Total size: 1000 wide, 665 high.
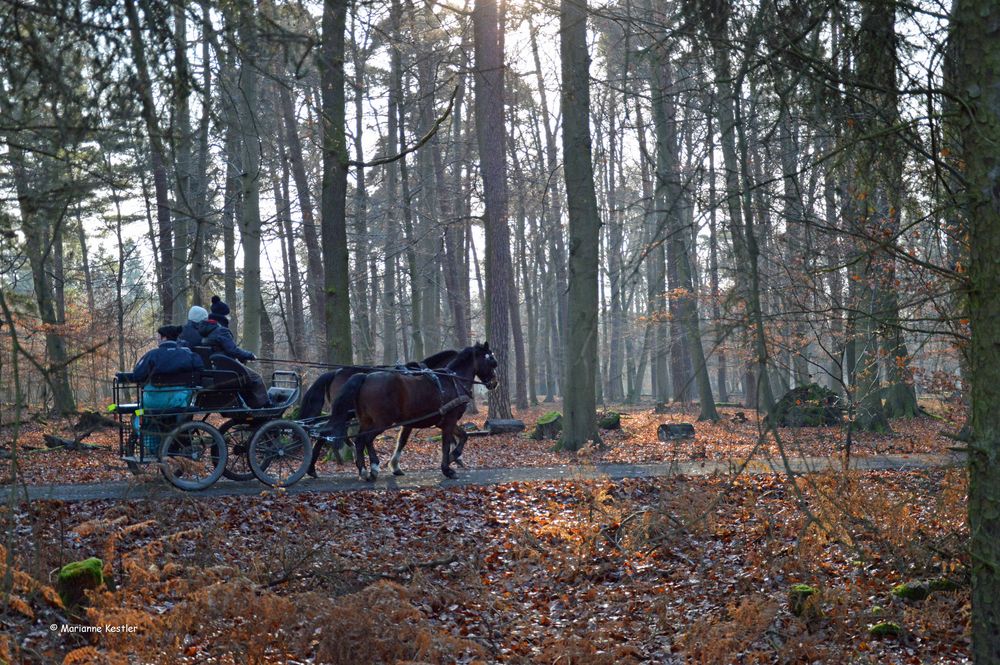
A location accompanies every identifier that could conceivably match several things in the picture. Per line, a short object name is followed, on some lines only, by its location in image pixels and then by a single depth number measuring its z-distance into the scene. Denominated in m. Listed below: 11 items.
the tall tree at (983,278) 4.48
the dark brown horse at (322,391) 12.01
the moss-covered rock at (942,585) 7.42
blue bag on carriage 10.45
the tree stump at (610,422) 21.12
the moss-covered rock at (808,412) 18.44
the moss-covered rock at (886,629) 6.93
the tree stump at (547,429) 19.12
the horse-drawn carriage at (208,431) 10.43
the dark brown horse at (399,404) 11.94
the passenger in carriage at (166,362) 10.29
